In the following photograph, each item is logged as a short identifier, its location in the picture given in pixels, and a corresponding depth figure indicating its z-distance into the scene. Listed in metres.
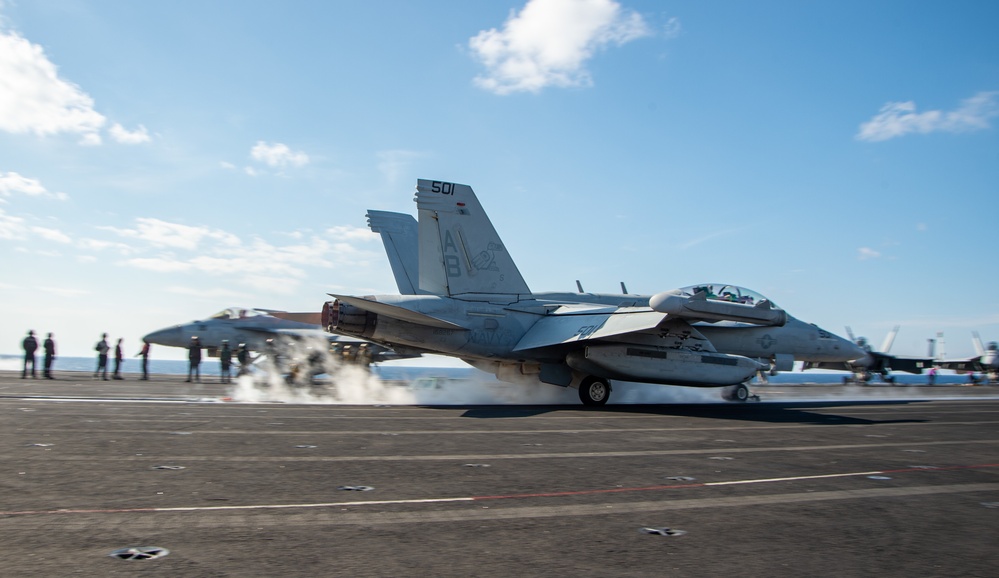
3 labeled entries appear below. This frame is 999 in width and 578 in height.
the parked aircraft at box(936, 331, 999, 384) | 48.75
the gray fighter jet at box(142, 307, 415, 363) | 25.50
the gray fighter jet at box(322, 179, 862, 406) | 16.86
